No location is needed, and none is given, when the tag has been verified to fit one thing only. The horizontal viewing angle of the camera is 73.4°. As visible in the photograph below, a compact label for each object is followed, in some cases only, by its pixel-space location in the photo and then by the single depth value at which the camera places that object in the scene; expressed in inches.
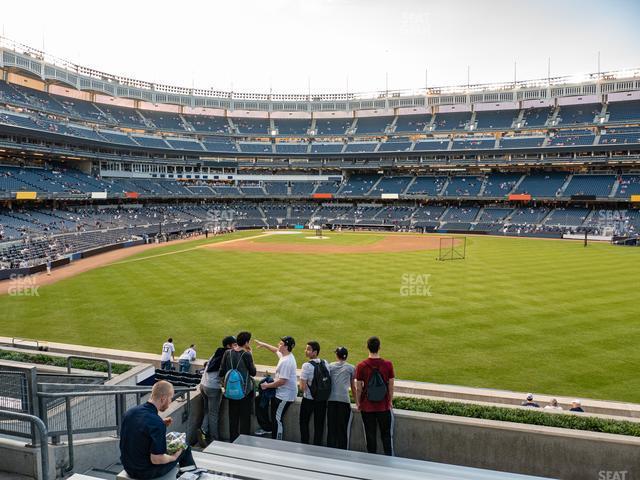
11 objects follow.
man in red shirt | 288.0
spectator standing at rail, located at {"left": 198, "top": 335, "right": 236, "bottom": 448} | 318.7
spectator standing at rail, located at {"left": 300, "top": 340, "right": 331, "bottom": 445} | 298.2
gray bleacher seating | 219.0
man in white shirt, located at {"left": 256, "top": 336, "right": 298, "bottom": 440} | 311.7
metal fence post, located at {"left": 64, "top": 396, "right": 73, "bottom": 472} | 231.1
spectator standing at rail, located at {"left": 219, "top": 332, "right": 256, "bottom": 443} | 308.7
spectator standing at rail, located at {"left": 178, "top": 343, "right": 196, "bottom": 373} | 534.0
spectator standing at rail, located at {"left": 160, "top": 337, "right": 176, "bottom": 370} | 556.1
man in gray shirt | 300.4
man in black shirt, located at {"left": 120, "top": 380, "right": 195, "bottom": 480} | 189.2
